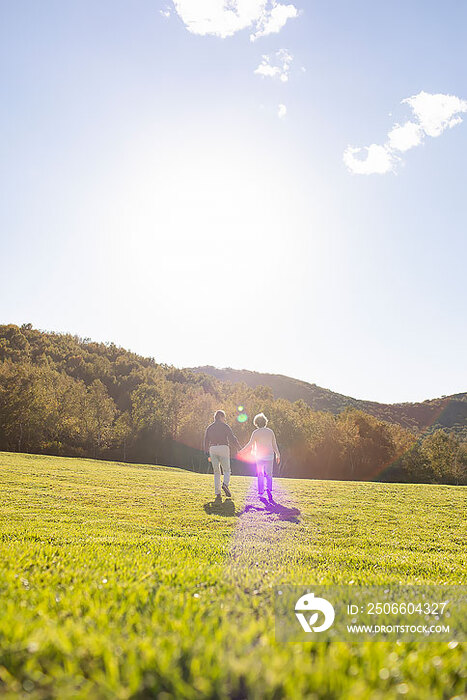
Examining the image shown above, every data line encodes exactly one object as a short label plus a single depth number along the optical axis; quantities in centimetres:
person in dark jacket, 1340
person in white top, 1292
